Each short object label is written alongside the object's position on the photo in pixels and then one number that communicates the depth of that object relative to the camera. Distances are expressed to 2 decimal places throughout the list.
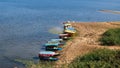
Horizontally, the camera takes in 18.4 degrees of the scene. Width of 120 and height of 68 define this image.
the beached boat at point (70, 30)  51.47
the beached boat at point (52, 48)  41.12
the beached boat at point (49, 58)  36.44
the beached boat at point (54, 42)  42.87
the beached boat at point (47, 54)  37.16
